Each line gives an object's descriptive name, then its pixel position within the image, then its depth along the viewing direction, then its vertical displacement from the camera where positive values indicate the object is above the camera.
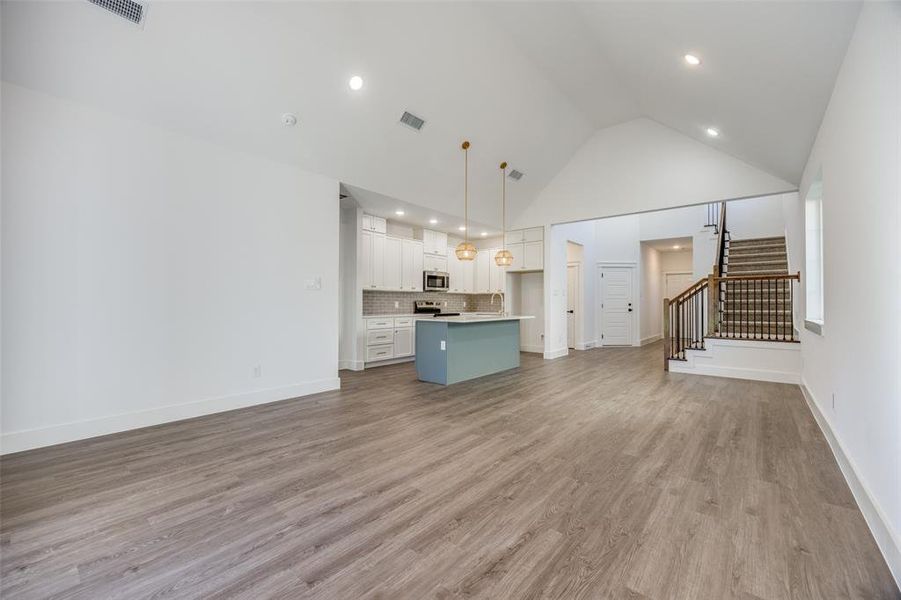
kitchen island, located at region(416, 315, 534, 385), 5.39 -0.69
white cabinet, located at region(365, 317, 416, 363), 6.78 -0.67
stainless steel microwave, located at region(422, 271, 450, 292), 7.81 +0.46
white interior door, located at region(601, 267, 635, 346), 10.09 -0.18
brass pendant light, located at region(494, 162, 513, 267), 5.98 +0.79
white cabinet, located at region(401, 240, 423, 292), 7.50 +0.76
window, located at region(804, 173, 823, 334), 4.35 +0.56
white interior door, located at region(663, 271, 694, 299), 12.25 +0.65
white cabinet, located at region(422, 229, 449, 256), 8.00 +1.32
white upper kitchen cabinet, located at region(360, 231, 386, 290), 6.71 +0.78
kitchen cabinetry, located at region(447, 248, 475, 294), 8.62 +0.69
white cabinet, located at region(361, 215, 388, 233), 6.75 +1.46
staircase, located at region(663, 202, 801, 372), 5.67 -0.22
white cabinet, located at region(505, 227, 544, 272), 7.91 +1.19
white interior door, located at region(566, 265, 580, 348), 9.58 +0.11
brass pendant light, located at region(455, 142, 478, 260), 5.35 +0.74
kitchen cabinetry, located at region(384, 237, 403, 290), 7.15 +0.75
